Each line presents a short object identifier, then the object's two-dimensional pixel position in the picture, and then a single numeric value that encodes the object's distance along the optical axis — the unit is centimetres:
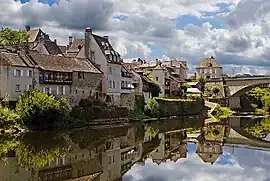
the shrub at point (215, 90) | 10040
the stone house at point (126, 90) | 6650
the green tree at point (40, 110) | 4678
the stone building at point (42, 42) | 7256
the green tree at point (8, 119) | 4425
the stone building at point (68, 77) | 5467
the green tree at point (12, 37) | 7725
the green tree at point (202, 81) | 10484
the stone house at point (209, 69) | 12334
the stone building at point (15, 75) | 4959
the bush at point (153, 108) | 7046
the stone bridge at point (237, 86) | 9414
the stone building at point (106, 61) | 6278
